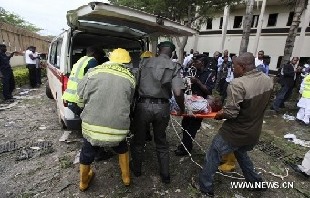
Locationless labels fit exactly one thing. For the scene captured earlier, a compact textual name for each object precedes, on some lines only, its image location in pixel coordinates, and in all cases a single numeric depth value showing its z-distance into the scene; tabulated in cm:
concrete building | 1702
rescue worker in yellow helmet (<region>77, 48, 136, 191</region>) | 272
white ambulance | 293
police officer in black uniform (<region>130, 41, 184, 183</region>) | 307
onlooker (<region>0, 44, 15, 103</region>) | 707
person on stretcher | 342
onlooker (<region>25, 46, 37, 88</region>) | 945
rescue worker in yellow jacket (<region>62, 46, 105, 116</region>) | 331
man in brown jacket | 273
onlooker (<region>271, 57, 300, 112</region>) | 778
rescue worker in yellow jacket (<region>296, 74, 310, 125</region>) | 659
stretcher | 328
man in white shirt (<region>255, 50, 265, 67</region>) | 747
